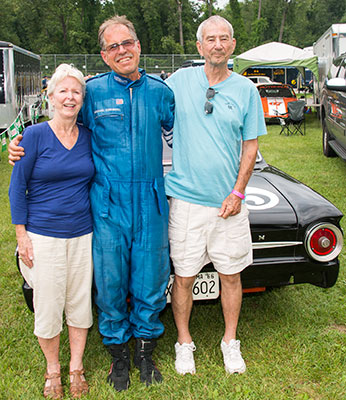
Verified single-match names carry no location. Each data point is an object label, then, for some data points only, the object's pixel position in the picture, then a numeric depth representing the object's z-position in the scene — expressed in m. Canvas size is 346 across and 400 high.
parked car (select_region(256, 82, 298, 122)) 14.16
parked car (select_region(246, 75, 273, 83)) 20.85
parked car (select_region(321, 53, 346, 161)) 6.75
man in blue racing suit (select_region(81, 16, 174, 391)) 2.43
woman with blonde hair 2.34
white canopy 15.59
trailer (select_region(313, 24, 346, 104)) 13.23
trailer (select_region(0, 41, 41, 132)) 10.82
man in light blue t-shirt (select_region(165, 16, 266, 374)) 2.55
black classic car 2.86
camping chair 12.56
